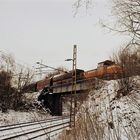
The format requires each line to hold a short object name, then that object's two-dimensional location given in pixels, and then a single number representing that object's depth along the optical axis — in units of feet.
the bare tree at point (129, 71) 64.03
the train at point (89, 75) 89.72
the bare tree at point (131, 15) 49.24
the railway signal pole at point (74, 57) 65.16
